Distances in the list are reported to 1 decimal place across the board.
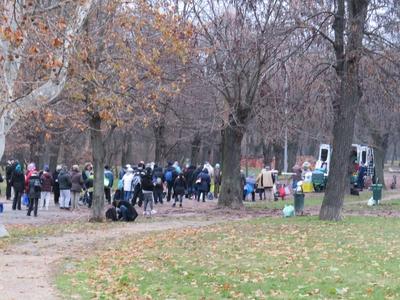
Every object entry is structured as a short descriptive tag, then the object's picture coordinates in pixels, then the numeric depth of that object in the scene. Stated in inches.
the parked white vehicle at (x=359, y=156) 1845.5
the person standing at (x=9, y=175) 1183.9
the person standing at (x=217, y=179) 1425.9
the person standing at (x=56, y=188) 1229.7
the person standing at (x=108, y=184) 1182.3
